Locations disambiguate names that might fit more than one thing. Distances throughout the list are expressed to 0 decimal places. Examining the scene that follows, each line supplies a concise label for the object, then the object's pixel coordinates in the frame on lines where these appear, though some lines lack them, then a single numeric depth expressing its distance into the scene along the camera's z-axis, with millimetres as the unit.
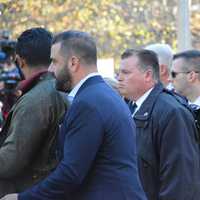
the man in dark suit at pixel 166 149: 9469
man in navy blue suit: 7430
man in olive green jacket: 8336
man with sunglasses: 12211
